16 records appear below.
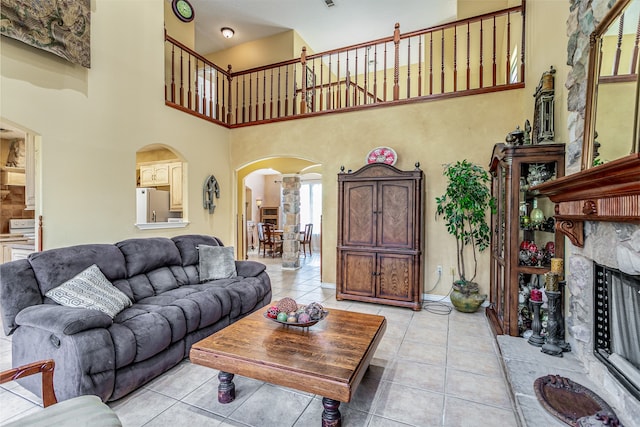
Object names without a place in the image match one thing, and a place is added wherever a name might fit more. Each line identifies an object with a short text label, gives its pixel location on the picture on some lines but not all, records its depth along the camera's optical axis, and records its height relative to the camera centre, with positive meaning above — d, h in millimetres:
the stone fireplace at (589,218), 1389 -31
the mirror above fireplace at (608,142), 1345 +393
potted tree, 3654 -36
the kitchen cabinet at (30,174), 3500 +433
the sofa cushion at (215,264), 3453 -624
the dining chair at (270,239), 7871 -762
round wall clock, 5055 +3516
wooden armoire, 3865 -330
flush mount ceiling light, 6352 +3894
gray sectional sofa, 1796 -798
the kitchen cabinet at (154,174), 5346 +681
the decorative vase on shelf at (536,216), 2736 -35
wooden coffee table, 1562 -850
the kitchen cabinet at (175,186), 5180 +430
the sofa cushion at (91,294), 2156 -630
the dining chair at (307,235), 8236 -660
